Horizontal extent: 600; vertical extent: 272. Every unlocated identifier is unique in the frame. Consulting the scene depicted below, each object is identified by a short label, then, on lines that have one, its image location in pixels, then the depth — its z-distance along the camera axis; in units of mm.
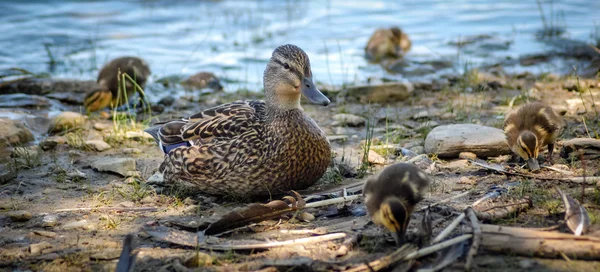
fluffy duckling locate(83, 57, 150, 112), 14570
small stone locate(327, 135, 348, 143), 12187
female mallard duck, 9266
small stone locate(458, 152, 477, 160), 10391
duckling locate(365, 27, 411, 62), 19125
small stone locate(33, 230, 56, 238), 8242
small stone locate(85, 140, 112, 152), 12008
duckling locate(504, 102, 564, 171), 9398
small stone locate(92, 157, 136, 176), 10709
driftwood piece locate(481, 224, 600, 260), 6660
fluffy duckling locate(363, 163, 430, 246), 6825
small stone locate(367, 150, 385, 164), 10586
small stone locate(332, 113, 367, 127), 13070
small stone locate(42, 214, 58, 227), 8609
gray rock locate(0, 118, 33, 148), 11719
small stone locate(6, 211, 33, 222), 8758
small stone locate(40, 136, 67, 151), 11969
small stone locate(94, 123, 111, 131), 13414
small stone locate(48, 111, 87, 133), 12961
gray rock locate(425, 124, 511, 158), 10484
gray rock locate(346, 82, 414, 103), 14648
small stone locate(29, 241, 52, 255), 7668
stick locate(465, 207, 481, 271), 6578
